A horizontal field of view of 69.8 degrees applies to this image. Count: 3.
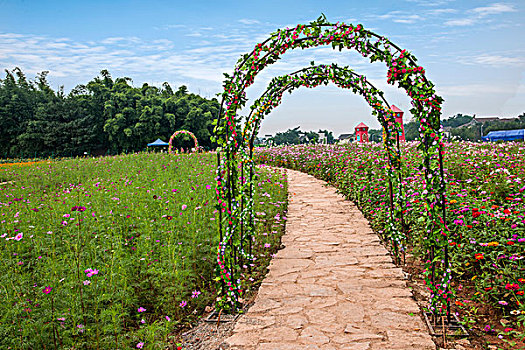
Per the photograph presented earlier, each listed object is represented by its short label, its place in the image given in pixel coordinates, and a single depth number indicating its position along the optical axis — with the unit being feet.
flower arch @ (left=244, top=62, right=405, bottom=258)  15.90
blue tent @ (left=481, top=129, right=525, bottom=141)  66.30
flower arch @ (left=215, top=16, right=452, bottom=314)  10.50
